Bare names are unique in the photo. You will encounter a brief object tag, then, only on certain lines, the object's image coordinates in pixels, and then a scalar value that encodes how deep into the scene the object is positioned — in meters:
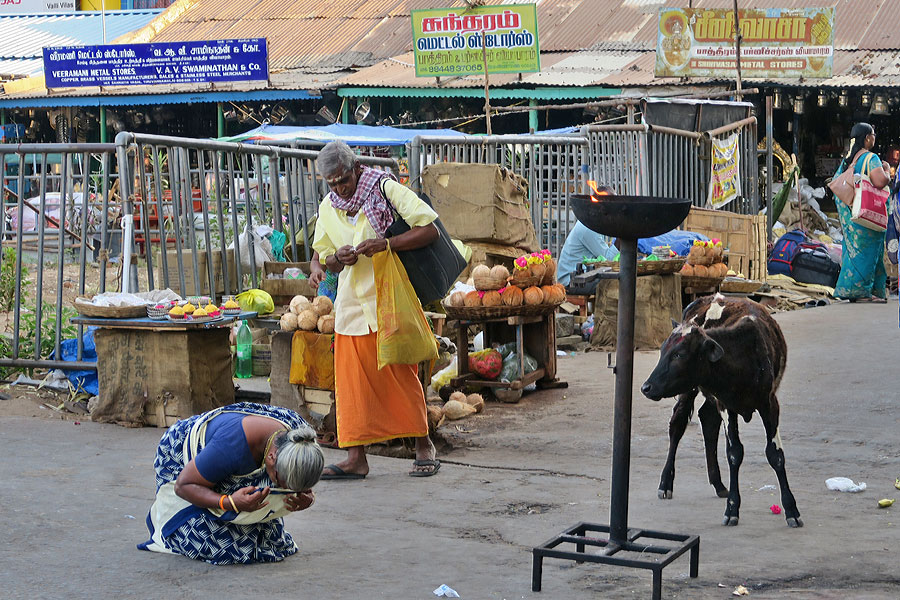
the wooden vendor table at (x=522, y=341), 8.76
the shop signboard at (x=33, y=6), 37.03
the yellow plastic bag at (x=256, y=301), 8.62
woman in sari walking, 12.98
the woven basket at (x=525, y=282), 8.75
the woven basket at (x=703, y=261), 11.36
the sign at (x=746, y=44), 18.58
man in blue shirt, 11.59
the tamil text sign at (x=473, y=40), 19.45
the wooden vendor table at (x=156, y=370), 7.32
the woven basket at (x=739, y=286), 12.49
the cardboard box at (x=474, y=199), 10.08
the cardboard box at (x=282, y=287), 9.23
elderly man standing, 6.24
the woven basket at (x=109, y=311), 7.24
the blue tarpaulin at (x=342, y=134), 18.33
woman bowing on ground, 4.23
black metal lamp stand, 4.41
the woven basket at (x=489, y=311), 8.63
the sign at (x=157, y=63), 23.08
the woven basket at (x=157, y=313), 7.27
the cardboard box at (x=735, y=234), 14.17
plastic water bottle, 9.21
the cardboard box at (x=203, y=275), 8.81
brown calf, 4.99
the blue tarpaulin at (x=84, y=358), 8.13
